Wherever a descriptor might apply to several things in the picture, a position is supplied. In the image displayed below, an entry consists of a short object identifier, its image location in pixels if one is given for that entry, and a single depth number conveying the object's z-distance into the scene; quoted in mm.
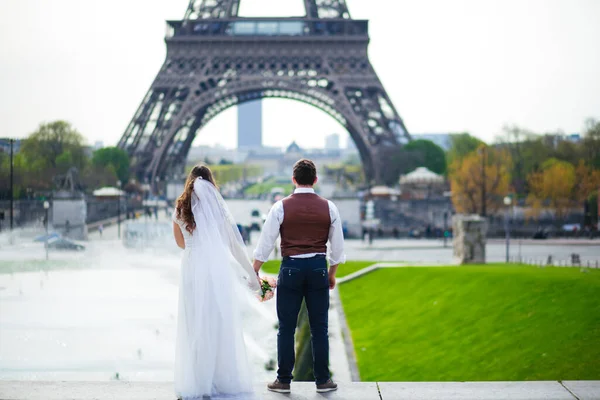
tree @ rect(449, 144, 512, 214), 61375
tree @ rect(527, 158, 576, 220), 59750
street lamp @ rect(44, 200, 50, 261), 40894
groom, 7758
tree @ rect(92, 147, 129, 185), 69188
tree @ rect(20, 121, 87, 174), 64312
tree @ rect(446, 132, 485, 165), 86156
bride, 7520
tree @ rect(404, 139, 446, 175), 76125
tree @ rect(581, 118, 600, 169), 64438
